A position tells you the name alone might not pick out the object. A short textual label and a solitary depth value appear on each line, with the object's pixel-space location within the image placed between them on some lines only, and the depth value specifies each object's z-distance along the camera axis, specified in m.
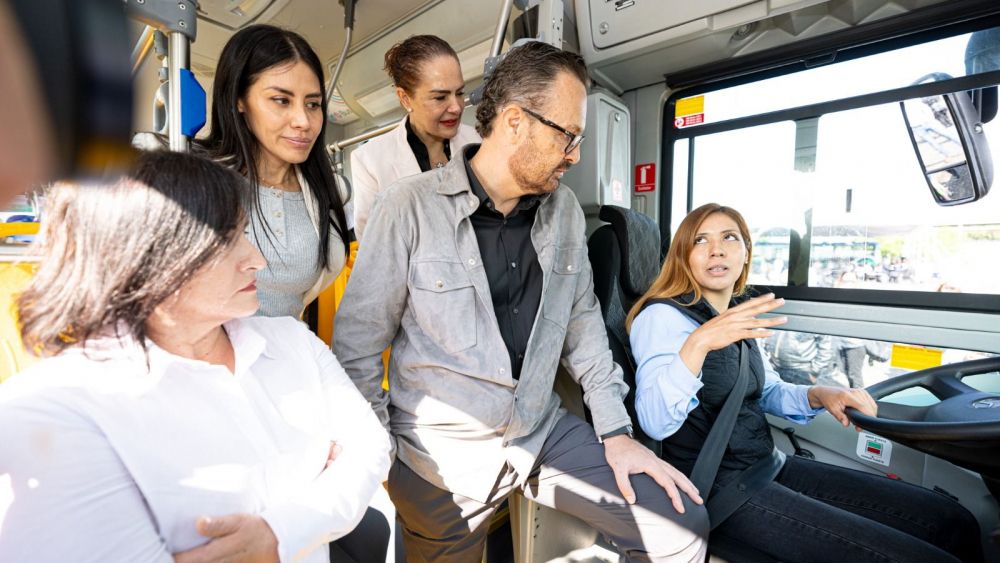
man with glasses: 1.38
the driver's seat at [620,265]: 1.90
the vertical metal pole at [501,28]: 2.02
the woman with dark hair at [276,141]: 1.39
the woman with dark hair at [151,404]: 0.65
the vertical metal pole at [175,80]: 1.26
